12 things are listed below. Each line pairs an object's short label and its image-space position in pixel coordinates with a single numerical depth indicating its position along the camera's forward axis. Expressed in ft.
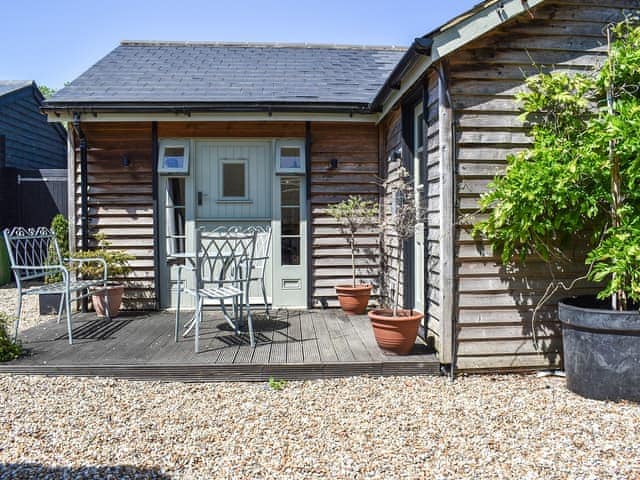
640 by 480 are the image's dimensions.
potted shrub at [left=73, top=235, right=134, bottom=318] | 17.38
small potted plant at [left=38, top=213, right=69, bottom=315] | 19.45
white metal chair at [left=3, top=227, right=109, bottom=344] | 13.47
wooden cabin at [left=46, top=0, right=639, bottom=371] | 17.56
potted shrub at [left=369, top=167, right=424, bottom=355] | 12.22
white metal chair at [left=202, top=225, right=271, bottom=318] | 18.26
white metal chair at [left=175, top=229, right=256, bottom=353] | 12.93
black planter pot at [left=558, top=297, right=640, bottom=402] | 10.23
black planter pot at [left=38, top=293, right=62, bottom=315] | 19.43
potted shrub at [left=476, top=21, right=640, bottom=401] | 10.15
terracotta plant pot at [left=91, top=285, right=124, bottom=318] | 17.43
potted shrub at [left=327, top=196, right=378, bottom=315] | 17.74
